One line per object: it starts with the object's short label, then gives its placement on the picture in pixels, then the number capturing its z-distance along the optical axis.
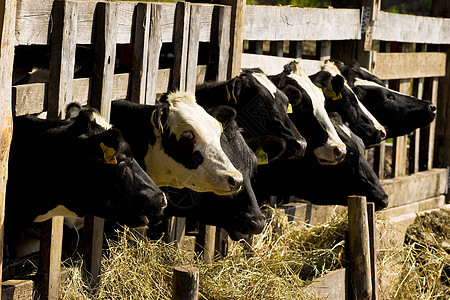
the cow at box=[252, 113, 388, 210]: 13.40
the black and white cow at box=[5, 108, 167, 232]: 8.77
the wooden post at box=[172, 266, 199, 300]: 7.56
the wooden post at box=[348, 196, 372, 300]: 11.75
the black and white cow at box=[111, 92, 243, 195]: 9.66
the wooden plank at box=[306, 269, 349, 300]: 11.18
